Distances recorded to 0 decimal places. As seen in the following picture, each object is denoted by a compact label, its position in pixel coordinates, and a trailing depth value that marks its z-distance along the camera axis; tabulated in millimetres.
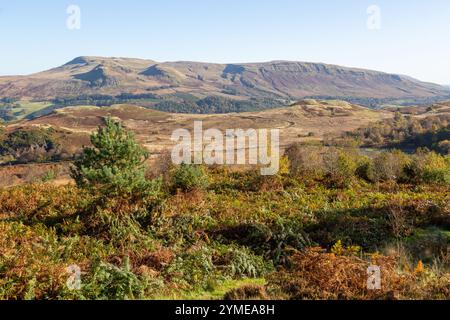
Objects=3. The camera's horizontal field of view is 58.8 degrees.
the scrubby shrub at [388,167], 25203
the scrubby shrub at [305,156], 40688
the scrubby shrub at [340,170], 21672
